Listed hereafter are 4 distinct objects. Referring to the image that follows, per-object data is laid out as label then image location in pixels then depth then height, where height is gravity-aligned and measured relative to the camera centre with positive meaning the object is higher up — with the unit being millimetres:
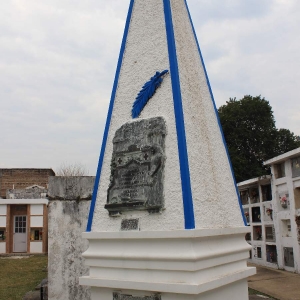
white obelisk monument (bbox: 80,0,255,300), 3111 +243
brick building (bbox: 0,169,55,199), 26719 +2694
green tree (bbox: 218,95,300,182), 20516 +4139
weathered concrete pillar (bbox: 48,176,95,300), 4680 -253
